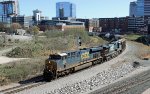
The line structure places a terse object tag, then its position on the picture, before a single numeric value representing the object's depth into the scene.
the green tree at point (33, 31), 86.86
